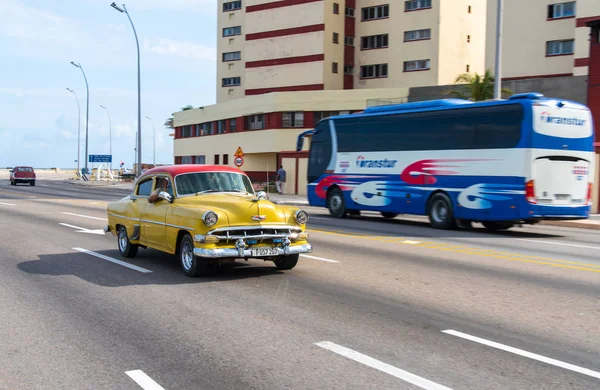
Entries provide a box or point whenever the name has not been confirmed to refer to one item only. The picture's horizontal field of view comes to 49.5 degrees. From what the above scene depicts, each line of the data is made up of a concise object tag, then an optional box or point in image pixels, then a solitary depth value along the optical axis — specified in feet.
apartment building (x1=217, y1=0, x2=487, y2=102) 174.19
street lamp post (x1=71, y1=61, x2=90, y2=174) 233.27
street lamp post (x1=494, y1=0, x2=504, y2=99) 75.66
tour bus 55.72
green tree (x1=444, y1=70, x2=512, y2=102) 131.64
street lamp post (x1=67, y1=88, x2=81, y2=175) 272.31
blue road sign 232.12
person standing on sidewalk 141.69
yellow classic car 30.35
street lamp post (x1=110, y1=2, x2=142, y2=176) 135.24
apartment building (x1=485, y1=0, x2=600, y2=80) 137.18
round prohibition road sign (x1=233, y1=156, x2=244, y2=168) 105.25
